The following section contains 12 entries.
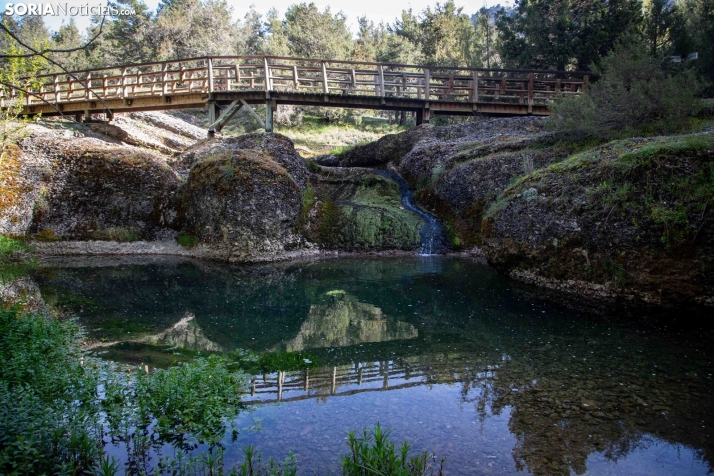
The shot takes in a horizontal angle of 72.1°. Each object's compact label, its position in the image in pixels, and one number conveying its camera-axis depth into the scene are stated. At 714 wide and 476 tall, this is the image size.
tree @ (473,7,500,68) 45.12
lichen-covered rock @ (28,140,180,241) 15.97
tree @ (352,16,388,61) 48.37
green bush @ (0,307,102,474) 4.25
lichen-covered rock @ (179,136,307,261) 15.23
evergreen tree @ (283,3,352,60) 44.34
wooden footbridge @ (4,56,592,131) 24.05
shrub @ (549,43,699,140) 14.50
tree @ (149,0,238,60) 42.66
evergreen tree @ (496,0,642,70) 26.20
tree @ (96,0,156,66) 43.00
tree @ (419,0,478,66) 43.19
